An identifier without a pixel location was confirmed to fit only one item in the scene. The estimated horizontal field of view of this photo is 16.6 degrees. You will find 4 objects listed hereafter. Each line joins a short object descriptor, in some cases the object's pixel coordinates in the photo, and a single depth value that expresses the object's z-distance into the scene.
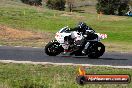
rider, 20.86
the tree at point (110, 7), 101.25
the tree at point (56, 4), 115.60
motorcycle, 20.83
